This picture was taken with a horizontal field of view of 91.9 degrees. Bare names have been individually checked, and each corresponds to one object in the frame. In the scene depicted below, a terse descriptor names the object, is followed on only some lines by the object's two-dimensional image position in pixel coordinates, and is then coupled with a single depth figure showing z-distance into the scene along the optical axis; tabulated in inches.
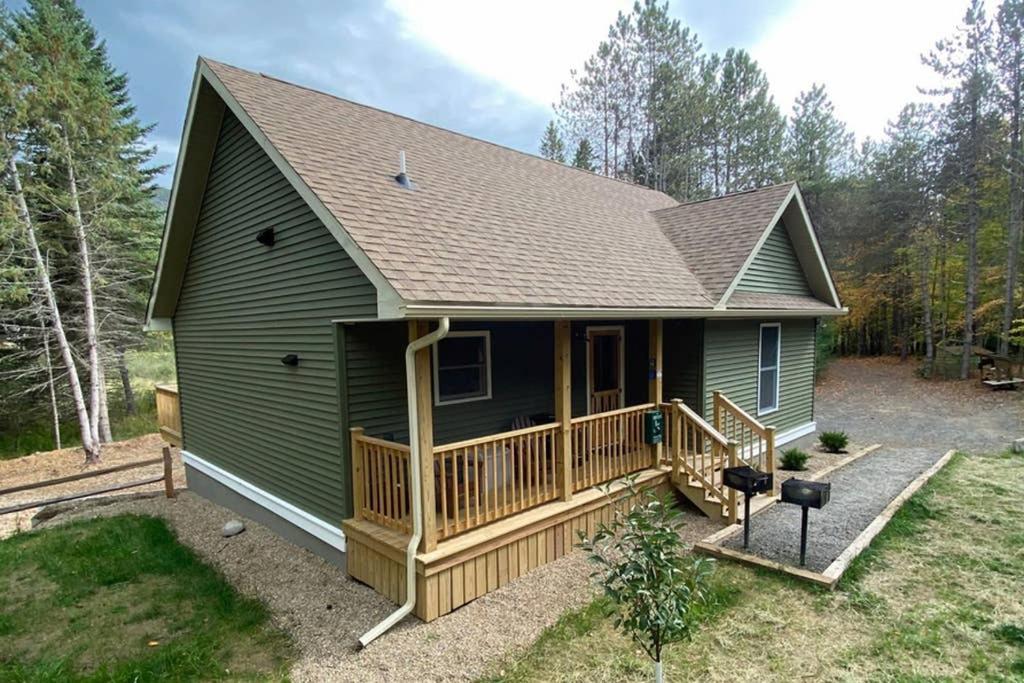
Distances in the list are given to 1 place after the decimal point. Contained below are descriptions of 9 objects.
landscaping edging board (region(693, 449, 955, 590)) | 185.5
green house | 193.9
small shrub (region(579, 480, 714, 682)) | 105.7
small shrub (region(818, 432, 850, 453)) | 387.5
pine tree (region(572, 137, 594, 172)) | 992.4
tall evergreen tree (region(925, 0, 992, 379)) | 705.0
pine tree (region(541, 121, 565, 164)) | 1064.1
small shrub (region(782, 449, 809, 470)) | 336.2
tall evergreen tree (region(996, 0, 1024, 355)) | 666.8
